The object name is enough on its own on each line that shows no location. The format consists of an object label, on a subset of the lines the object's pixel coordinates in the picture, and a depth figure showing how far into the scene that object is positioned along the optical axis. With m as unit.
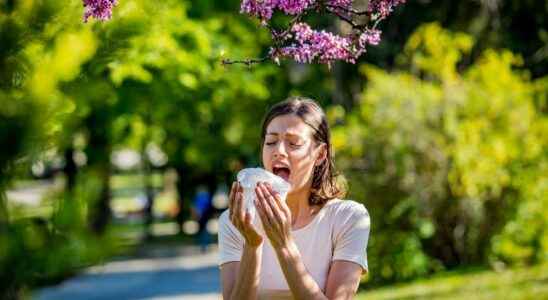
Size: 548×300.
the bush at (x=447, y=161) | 21.76
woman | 3.96
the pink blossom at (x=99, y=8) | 3.89
